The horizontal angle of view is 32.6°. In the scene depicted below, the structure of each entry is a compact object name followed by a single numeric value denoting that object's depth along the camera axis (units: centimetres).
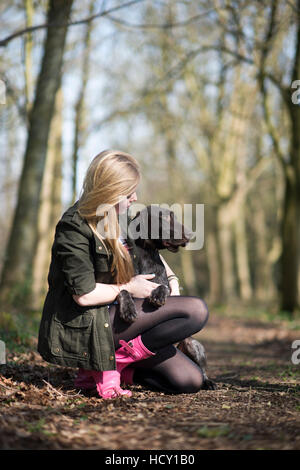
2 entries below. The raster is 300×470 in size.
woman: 359
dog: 416
